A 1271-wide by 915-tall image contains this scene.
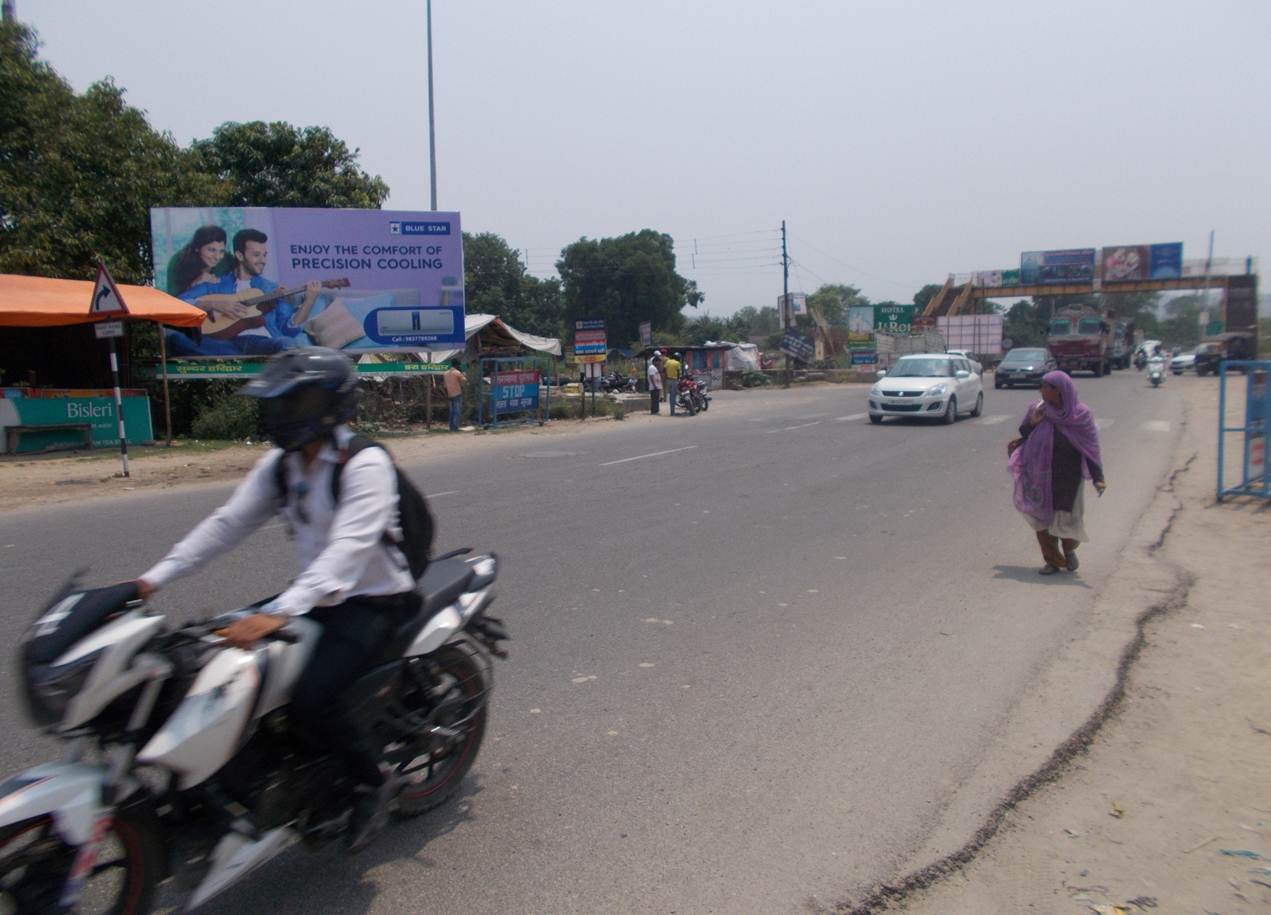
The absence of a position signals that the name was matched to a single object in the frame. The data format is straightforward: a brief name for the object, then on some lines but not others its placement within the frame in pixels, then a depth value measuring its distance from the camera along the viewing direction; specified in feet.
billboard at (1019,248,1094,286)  217.77
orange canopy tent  51.62
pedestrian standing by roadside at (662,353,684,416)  89.81
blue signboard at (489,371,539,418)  74.43
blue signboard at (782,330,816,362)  159.43
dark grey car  116.47
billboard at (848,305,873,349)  187.93
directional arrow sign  41.81
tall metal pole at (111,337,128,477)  43.65
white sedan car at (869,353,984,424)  67.87
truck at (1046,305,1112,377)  140.15
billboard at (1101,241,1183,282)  210.79
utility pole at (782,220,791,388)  190.96
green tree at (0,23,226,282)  63.82
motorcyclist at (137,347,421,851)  9.77
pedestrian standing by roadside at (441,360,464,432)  71.15
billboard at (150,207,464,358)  66.28
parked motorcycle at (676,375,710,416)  89.51
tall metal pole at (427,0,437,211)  90.17
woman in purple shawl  24.62
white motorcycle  8.23
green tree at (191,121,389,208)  87.40
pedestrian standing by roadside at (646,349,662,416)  90.86
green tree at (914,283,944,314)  363.23
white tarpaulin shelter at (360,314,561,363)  77.97
